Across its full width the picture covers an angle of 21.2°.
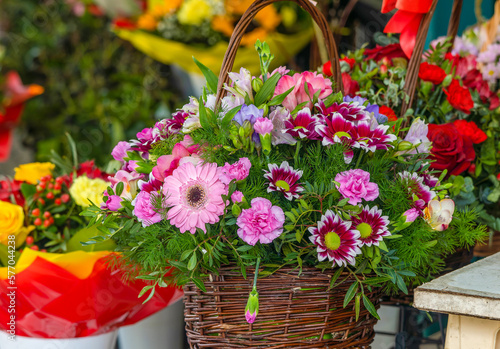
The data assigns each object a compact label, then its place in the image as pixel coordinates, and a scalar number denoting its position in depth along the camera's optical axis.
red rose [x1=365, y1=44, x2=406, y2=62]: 1.84
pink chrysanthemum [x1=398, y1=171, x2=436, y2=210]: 1.53
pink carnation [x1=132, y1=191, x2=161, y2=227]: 1.50
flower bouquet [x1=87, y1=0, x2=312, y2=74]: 2.63
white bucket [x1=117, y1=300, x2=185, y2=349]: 1.89
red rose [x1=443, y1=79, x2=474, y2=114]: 1.74
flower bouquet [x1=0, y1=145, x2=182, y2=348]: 1.71
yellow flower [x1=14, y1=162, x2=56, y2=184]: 1.91
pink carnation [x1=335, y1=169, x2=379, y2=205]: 1.48
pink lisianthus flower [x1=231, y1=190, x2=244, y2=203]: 1.49
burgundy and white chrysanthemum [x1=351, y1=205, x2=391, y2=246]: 1.49
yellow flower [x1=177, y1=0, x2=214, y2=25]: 2.65
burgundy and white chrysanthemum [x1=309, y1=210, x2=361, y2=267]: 1.48
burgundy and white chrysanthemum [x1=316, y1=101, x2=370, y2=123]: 1.53
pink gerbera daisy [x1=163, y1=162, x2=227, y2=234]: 1.47
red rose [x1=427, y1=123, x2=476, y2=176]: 1.71
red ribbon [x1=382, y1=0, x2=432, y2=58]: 1.73
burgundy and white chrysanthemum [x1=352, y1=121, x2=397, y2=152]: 1.50
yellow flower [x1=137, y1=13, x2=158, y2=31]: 2.78
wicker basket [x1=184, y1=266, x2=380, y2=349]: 1.51
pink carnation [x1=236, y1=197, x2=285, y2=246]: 1.47
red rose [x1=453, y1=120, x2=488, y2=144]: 1.73
